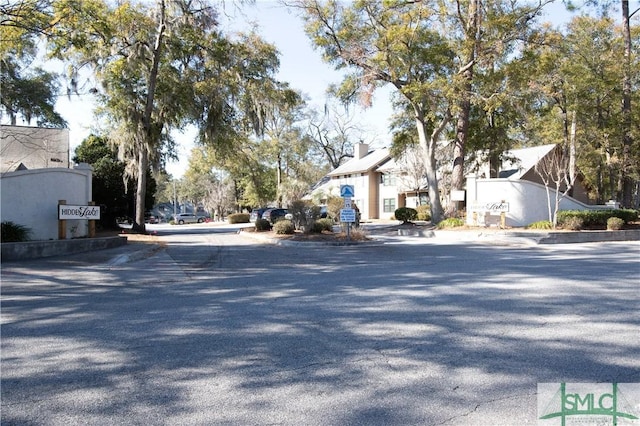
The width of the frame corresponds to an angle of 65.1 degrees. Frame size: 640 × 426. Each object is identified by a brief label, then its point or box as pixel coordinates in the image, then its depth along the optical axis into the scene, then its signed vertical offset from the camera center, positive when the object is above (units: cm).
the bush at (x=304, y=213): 2334 +13
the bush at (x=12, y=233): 1398 -42
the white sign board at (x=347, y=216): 2023 -2
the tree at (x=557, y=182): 2350 +148
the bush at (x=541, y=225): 2327 -51
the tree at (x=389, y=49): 2519 +875
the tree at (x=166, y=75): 2372 +721
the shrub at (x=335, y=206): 2647 +50
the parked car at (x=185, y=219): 6344 -29
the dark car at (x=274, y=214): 3796 +16
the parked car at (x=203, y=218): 6688 -19
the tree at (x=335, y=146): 6341 +878
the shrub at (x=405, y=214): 3331 +7
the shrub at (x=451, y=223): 2530 -42
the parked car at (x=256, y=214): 4419 +20
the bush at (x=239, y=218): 5075 -18
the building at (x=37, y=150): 2417 +347
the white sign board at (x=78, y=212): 1590 +18
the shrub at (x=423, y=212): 4092 +20
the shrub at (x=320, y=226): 2302 -47
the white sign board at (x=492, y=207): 2469 +38
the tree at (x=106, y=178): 2864 +229
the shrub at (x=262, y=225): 2864 -51
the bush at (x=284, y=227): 2334 -52
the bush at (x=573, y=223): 2277 -42
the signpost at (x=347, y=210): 2020 +22
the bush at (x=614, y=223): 2295 -44
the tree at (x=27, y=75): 1176 +518
